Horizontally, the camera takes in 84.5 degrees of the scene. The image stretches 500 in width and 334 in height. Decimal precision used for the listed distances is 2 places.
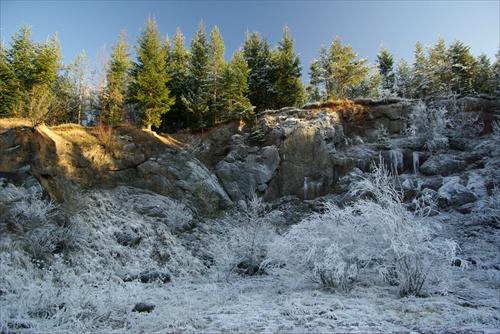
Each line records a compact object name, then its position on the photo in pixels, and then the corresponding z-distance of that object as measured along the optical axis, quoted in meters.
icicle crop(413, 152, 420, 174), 19.29
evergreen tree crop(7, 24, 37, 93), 20.78
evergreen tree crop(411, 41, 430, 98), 32.86
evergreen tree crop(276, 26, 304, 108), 27.88
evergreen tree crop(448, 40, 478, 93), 31.89
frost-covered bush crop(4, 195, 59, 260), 9.10
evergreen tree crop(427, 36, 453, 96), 31.53
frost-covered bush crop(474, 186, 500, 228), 12.76
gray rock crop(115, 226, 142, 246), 12.00
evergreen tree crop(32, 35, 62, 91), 21.03
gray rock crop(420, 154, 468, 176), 18.09
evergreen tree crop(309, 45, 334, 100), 29.04
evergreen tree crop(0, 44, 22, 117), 19.25
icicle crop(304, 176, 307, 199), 19.78
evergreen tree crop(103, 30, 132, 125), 21.41
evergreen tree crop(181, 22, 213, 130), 24.47
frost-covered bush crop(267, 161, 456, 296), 7.39
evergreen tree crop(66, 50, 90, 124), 26.16
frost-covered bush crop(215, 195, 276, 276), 12.13
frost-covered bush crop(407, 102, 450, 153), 19.91
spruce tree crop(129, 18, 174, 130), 22.20
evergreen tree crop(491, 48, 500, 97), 26.34
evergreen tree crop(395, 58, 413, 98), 37.38
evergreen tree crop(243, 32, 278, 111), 28.20
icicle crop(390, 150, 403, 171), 19.89
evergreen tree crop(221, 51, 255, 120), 24.36
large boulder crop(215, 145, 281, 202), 19.45
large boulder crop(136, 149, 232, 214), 17.14
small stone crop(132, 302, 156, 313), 6.79
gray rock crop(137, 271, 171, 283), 9.71
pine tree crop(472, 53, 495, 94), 30.55
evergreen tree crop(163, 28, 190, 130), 26.08
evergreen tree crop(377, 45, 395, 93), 40.13
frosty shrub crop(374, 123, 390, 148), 21.62
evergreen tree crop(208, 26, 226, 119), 24.98
